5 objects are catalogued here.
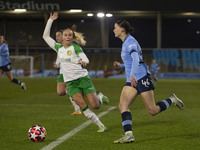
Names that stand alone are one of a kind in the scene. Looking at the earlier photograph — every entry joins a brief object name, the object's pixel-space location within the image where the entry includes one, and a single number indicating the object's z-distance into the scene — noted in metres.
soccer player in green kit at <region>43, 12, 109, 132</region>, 14.93
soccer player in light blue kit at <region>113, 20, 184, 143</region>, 12.41
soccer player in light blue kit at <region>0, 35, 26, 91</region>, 33.66
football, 12.56
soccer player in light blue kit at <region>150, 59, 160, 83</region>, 67.09
